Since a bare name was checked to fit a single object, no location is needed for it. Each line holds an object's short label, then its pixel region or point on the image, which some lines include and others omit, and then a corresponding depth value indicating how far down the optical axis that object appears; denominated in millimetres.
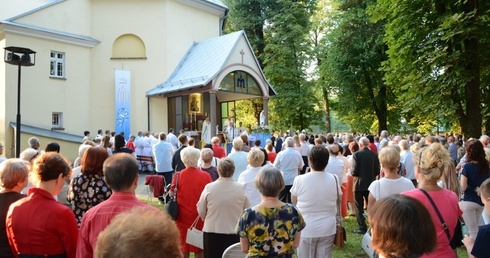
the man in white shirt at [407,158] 9359
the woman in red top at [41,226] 3104
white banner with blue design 22750
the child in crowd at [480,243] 2865
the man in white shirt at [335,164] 8961
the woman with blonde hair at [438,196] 3447
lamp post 12242
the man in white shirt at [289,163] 9055
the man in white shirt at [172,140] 16867
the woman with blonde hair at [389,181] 4684
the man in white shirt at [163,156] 11875
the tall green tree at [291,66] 33031
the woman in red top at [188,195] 5598
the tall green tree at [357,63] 27641
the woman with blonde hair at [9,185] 3469
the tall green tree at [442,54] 14625
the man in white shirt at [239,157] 8559
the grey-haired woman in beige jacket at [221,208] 4832
